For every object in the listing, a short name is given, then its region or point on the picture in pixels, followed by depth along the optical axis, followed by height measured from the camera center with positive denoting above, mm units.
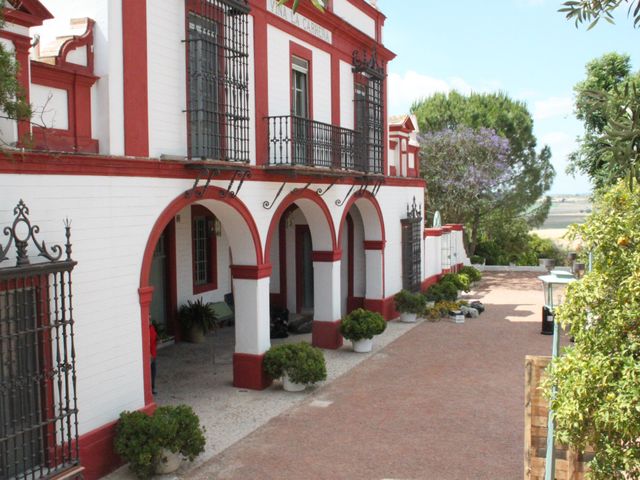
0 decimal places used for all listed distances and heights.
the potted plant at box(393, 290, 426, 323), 18938 -2752
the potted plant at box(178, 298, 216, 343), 16062 -2666
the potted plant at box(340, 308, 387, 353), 14906 -2663
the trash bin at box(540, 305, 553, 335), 17302 -3016
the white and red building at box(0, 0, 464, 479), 8070 +726
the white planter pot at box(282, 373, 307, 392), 12102 -3186
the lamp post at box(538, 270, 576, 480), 5632 -1560
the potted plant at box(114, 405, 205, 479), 8258 -2856
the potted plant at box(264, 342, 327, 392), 11906 -2789
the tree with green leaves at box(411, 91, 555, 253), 30531 +2020
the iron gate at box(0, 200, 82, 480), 7008 -1675
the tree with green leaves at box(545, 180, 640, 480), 4586 -1047
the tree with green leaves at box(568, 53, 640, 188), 4383 +520
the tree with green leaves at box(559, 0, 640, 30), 4676 +1347
